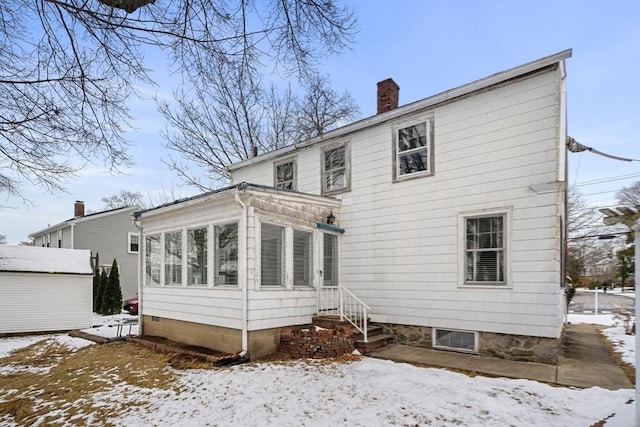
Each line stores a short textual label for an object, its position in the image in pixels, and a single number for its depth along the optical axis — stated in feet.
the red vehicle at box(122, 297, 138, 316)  58.23
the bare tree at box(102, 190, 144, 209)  131.85
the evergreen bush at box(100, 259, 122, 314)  59.00
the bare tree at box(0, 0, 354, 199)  12.14
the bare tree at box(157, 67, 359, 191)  56.70
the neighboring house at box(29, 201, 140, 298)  68.08
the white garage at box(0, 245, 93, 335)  41.63
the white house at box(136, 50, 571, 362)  21.09
